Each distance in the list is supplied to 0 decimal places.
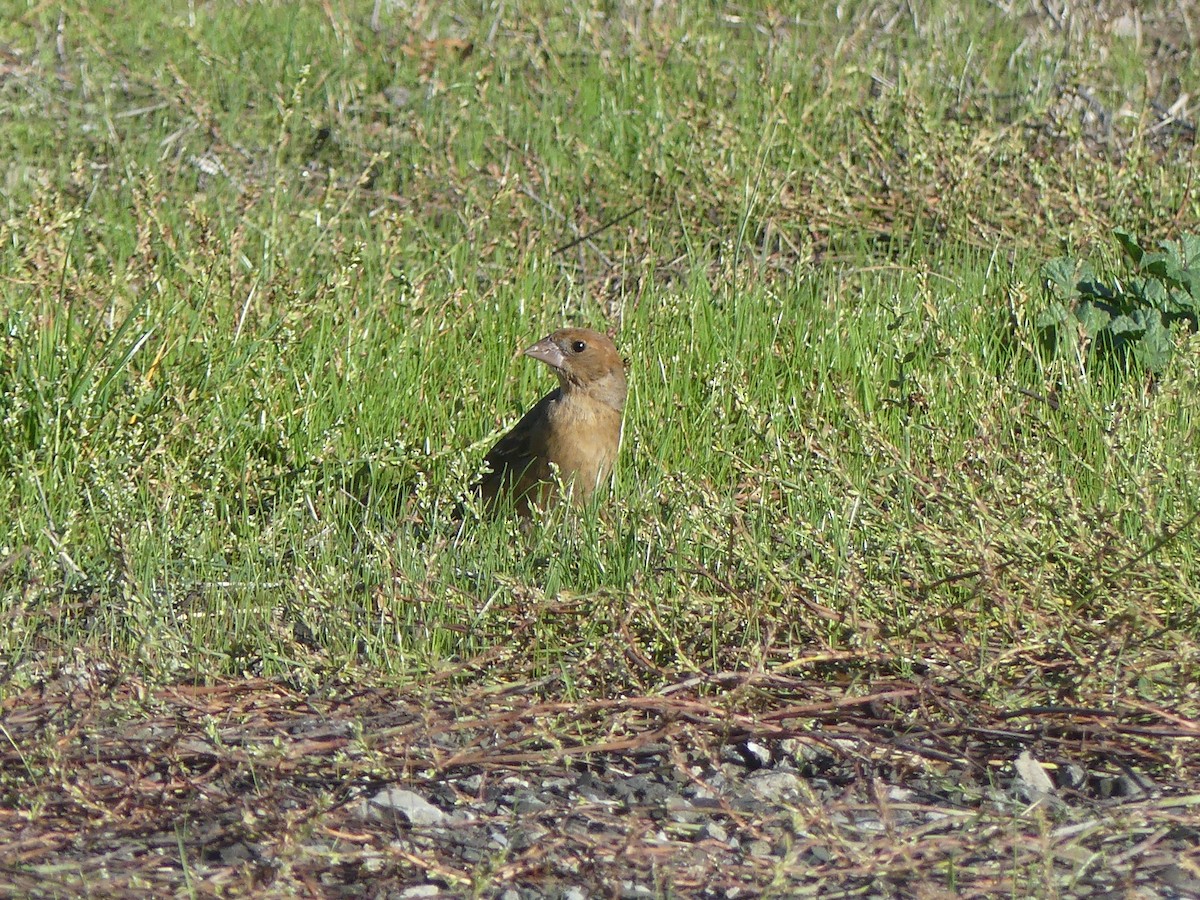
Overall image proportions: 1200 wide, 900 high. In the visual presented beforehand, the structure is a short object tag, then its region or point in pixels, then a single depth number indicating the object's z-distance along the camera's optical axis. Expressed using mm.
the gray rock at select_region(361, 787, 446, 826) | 6711
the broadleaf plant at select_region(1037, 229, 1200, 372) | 11570
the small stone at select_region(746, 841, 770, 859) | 6492
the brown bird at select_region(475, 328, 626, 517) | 10367
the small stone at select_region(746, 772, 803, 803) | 7035
